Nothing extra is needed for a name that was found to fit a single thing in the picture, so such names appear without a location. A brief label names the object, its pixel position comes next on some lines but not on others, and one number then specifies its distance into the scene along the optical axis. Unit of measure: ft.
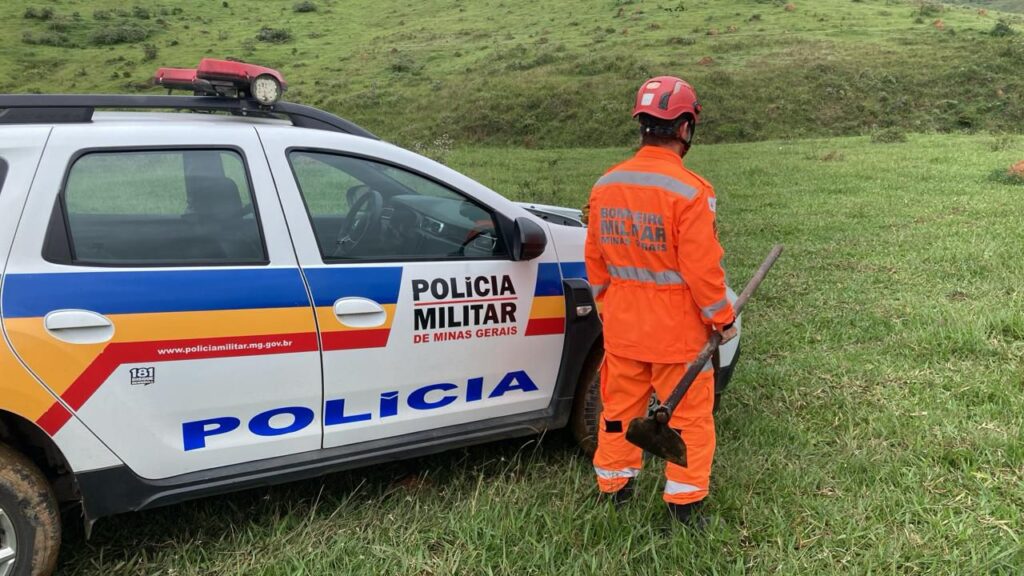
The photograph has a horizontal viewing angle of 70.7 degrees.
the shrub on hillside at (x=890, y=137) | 53.11
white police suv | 7.73
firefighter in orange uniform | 8.55
